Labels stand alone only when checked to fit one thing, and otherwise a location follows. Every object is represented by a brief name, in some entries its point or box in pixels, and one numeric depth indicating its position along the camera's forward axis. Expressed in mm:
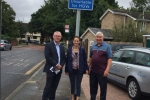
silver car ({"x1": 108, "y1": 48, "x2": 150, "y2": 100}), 4331
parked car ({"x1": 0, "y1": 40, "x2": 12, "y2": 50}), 21358
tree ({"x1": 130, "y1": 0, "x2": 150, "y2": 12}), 38247
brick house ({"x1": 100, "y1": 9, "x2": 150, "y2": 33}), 22601
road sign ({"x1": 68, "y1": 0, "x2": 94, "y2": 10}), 4495
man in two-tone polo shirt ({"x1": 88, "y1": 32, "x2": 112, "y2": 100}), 3746
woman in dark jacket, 3874
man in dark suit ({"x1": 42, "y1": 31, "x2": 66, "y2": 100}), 3746
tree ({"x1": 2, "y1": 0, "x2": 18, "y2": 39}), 36532
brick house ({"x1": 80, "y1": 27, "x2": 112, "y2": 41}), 20640
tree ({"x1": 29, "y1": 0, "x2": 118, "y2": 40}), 28763
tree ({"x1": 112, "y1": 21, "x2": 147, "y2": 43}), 15749
